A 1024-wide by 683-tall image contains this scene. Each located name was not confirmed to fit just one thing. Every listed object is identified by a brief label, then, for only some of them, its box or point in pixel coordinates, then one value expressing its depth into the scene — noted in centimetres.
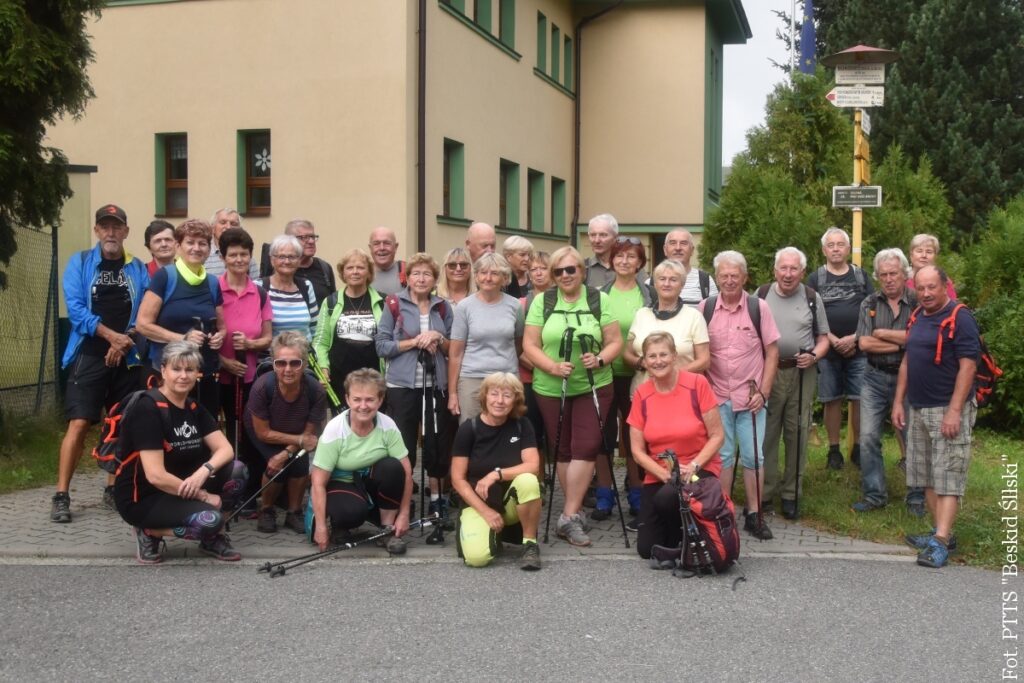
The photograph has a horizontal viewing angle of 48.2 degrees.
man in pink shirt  754
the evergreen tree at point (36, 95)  919
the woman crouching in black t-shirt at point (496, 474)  677
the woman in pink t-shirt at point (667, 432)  678
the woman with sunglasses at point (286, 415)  733
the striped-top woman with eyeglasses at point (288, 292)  795
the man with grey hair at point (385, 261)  852
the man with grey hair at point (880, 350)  821
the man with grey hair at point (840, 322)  912
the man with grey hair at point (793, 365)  795
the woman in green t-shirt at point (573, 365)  739
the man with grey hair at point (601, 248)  838
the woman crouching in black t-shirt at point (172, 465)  658
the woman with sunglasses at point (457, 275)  802
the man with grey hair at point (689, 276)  846
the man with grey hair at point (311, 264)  870
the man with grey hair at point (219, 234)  860
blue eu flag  2355
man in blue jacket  777
